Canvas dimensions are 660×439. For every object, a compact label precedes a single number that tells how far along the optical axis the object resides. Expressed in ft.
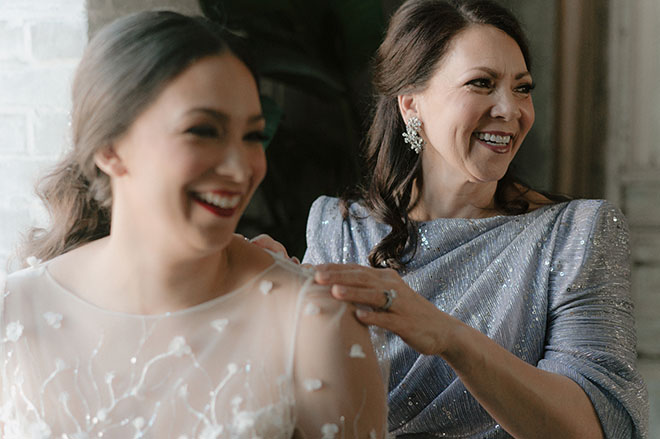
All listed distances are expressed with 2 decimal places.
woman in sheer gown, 2.97
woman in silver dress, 4.39
